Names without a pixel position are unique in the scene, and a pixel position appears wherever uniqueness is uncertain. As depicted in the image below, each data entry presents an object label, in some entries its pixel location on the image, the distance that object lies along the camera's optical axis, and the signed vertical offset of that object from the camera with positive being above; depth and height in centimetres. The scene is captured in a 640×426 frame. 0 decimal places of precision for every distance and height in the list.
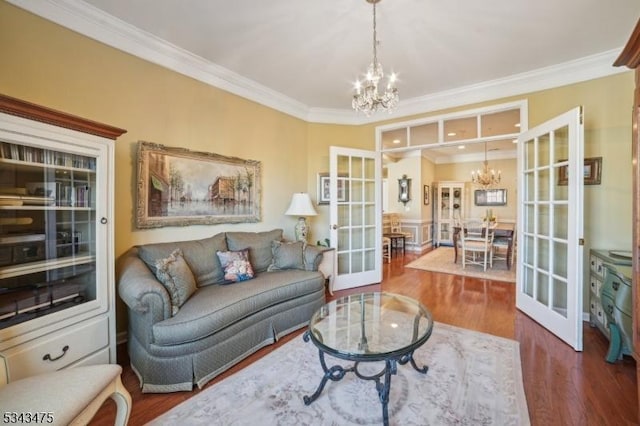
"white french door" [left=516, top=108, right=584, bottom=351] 239 -15
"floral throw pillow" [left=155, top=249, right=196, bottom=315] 205 -52
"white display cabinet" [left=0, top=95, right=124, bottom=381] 154 -19
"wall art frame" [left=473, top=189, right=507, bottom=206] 829 +40
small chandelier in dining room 692 +83
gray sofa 185 -74
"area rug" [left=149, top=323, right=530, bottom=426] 161 -119
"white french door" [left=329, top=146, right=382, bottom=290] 403 -7
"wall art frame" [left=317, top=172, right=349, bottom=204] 445 +36
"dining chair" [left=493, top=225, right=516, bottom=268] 530 -86
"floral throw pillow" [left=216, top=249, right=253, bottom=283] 271 -54
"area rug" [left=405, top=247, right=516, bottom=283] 480 -112
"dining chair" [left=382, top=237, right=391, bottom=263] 617 -87
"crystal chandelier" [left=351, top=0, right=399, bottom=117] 217 +93
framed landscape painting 261 +25
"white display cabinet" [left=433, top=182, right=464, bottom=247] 865 +13
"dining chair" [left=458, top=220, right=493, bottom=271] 526 -62
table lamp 379 +1
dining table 524 -50
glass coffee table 155 -81
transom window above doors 348 +117
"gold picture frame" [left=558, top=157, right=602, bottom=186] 286 +41
